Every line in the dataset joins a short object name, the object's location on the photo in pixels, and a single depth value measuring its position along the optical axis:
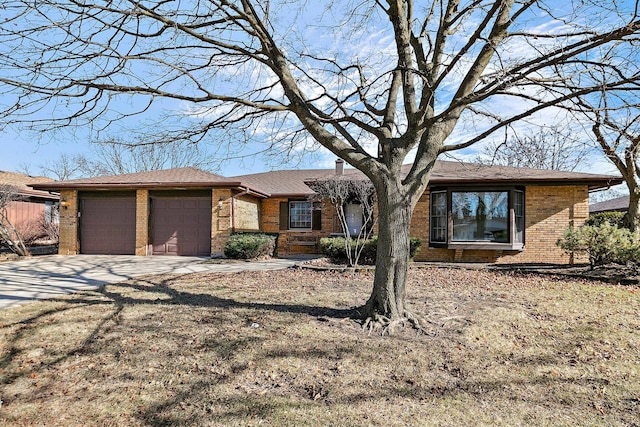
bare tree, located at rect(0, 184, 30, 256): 12.91
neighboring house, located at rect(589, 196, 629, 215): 25.98
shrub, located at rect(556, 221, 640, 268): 8.62
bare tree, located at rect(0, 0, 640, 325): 4.07
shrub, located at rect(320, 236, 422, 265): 11.19
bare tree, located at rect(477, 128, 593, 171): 24.86
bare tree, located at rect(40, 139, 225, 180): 29.75
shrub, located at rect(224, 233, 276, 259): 12.23
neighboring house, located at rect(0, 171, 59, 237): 16.06
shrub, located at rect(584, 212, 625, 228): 13.97
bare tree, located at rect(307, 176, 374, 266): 11.14
